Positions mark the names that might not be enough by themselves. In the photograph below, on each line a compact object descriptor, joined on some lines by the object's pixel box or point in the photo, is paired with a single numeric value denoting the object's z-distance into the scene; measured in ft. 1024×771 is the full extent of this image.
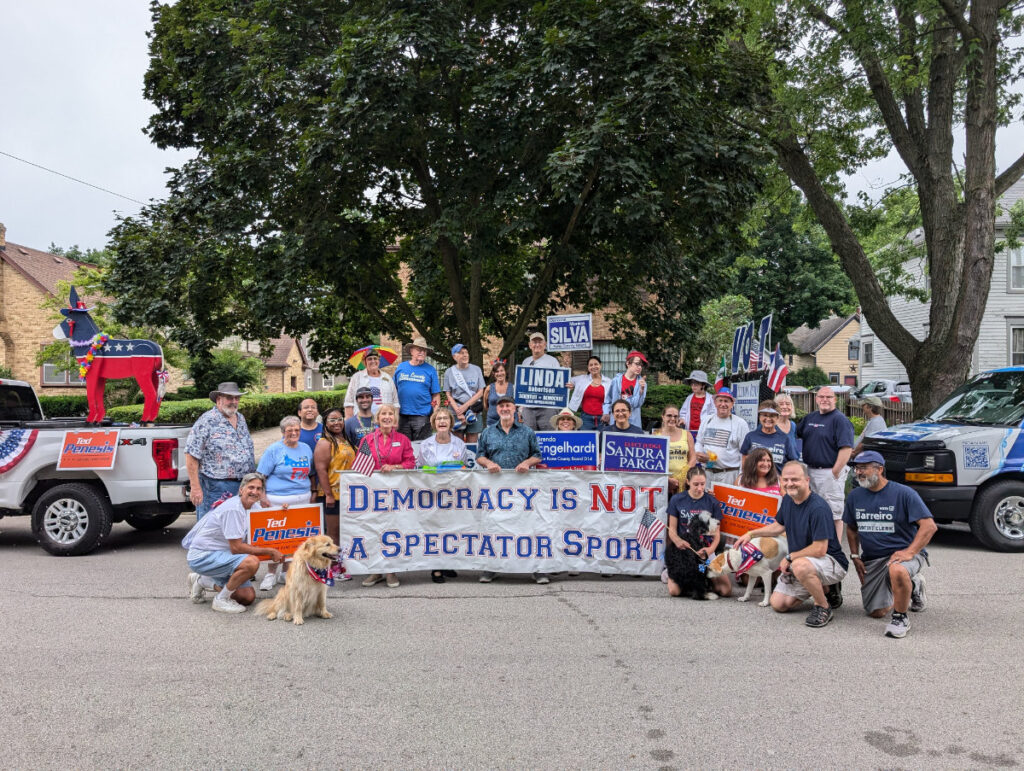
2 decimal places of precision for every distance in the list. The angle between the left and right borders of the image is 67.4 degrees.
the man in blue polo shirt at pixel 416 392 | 31.71
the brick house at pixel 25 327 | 121.60
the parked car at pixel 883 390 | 94.84
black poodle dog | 22.89
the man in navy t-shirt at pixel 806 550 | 20.58
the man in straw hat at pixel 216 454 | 25.13
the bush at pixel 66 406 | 91.31
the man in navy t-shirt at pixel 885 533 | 20.15
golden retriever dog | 20.43
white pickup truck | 28.60
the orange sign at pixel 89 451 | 28.45
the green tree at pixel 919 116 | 41.63
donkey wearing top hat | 32.91
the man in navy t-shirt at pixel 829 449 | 27.77
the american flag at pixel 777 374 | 37.17
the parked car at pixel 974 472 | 30.09
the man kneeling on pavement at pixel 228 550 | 21.66
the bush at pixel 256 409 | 58.15
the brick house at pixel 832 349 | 202.08
